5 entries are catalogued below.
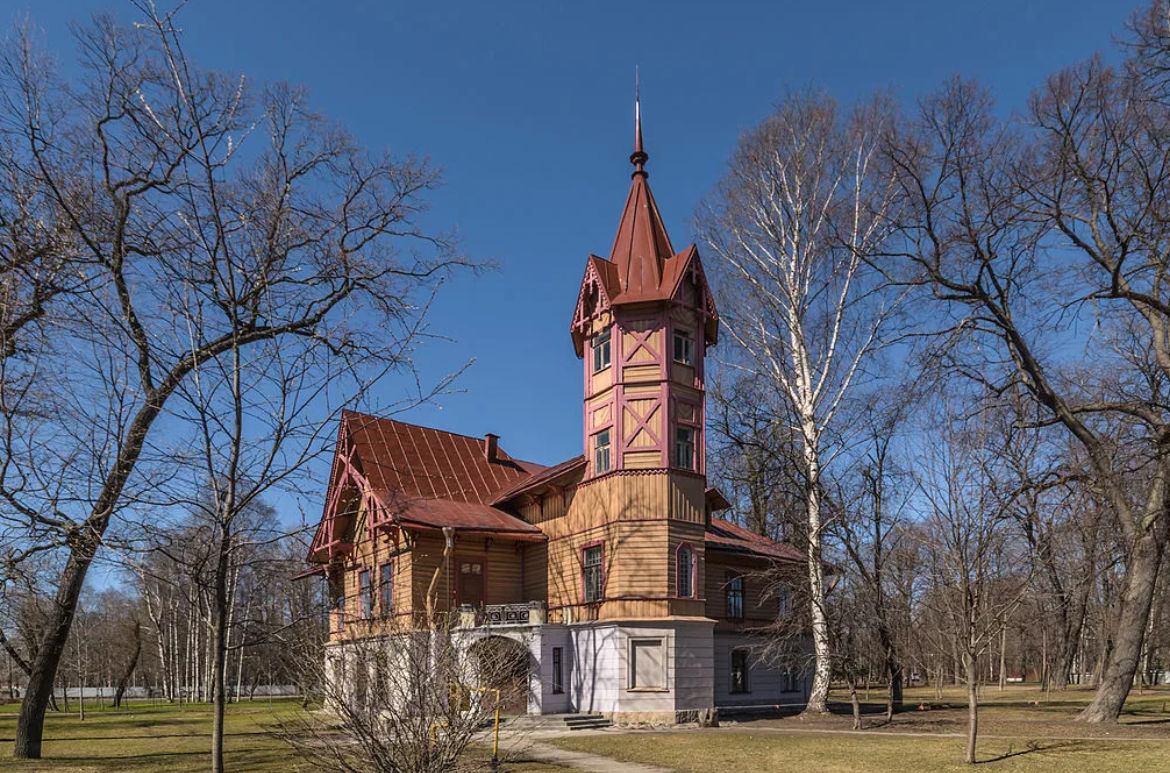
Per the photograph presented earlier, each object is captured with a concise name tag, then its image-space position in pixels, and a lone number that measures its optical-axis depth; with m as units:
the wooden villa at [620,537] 26.30
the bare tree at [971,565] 15.06
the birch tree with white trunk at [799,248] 27.77
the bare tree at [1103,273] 20.00
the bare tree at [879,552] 25.42
